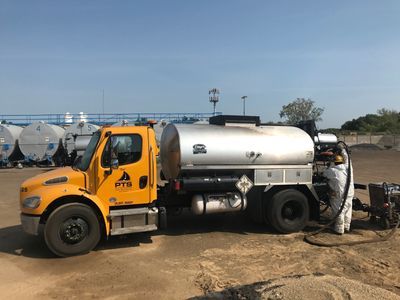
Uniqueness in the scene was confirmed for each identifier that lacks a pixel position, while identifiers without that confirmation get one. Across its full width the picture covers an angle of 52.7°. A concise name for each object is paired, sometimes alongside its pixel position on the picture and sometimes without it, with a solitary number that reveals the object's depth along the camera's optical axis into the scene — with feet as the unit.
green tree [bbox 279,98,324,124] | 282.97
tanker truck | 24.81
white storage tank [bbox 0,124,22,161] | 96.53
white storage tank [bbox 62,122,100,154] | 96.50
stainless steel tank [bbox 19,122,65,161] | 96.94
